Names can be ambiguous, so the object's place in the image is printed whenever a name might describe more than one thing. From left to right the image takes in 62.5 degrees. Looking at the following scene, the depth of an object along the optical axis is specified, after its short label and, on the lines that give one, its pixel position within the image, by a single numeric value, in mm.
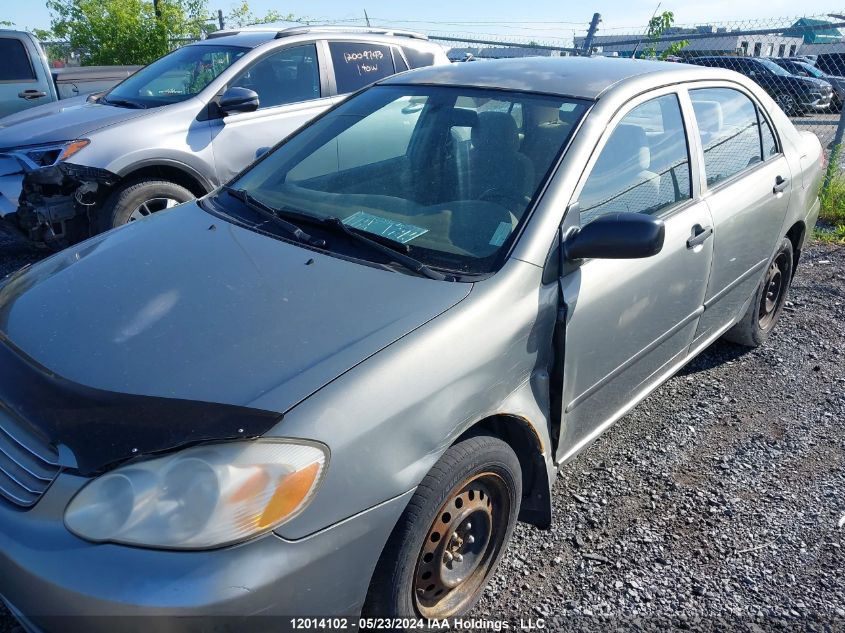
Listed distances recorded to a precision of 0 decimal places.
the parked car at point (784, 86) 12125
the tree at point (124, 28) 12398
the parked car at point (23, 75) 8344
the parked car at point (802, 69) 14867
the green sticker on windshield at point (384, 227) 2521
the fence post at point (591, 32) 8805
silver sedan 1700
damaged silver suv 5109
